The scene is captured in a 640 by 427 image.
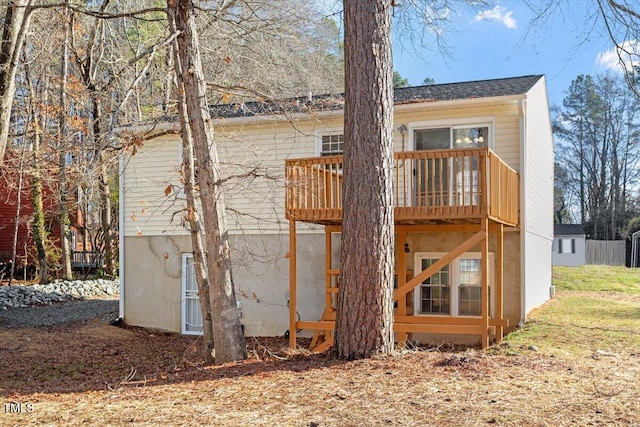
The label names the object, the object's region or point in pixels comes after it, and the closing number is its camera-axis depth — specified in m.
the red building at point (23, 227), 22.05
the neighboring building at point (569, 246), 33.62
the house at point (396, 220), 10.35
